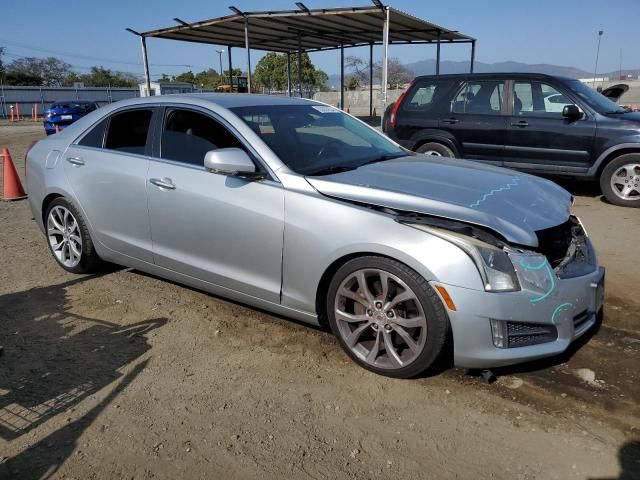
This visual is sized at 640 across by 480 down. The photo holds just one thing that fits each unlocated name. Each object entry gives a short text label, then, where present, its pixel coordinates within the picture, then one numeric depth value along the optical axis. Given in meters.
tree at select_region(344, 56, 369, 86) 55.03
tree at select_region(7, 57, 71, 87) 85.06
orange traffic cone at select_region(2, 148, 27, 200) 8.41
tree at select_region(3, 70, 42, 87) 60.16
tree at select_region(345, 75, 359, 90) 57.87
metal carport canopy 14.62
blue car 19.56
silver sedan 2.75
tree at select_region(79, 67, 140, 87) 76.19
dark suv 7.30
